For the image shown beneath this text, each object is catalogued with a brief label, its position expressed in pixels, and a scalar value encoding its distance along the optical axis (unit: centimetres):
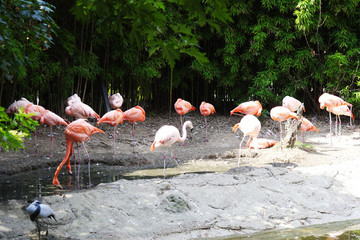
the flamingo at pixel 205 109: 1852
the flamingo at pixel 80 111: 1541
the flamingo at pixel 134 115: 1568
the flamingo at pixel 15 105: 1491
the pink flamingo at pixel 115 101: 1886
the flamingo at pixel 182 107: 1828
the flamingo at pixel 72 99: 1648
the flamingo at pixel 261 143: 1503
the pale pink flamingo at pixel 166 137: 1155
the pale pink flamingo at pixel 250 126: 1187
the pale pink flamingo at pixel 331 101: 1691
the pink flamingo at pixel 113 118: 1470
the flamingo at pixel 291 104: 1751
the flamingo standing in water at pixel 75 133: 1148
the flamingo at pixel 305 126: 1540
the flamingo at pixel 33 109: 1422
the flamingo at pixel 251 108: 1609
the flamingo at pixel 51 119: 1439
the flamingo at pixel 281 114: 1419
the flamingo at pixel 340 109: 1717
